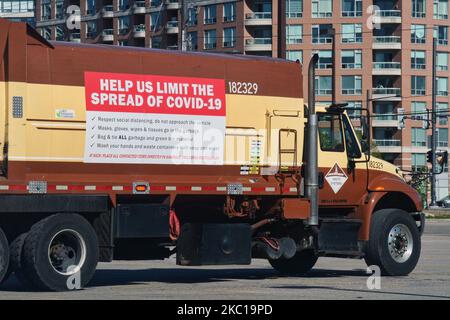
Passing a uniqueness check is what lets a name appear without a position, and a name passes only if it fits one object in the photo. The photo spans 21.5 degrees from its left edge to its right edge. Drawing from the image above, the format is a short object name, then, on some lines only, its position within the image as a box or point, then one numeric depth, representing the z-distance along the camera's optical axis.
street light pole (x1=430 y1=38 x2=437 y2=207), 82.36
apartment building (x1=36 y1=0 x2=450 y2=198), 108.81
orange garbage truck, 17.17
